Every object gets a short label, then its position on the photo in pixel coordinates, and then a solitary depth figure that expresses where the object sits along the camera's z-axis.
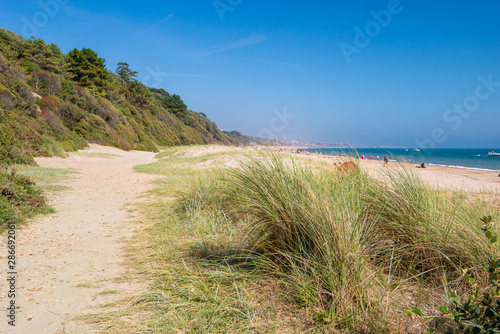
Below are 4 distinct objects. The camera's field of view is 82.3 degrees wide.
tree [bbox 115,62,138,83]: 53.81
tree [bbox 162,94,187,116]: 56.06
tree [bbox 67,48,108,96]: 29.81
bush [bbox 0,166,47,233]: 3.80
